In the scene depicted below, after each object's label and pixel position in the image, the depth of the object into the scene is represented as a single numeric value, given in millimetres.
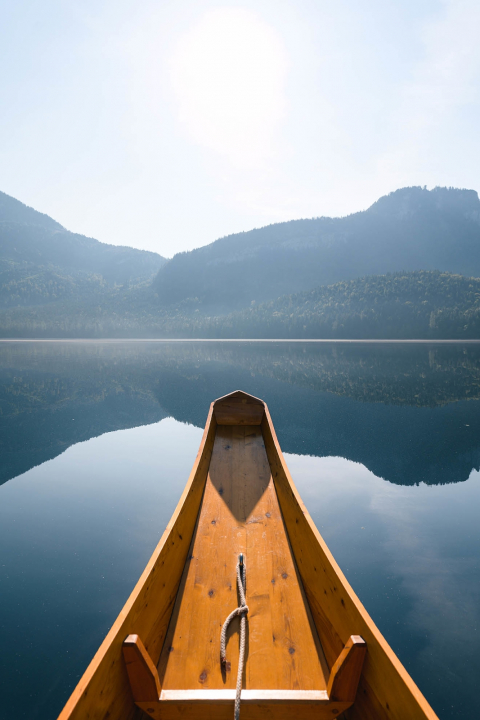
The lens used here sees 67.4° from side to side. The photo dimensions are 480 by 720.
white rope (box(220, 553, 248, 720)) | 2314
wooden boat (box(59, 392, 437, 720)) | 2084
